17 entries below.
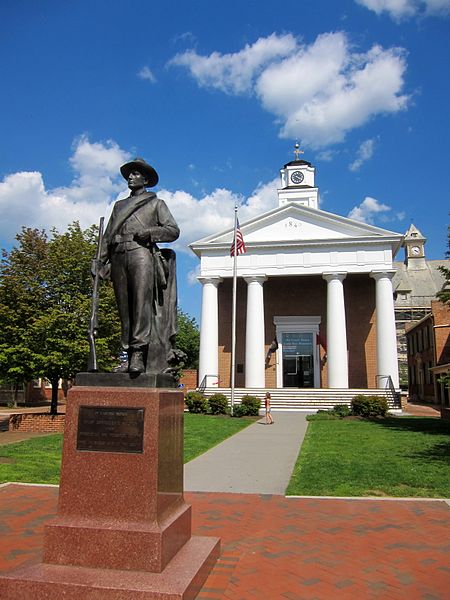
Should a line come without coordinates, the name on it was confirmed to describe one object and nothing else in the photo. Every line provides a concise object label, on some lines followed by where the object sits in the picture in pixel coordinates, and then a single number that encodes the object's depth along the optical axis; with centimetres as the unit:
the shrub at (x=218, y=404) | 2602
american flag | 2789
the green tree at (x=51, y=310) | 1791
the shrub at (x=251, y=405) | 2550
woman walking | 2167
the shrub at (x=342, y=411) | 2469
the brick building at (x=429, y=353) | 3962
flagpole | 2674
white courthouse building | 3225
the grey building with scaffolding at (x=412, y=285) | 7012
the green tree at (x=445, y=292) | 1547
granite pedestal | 390
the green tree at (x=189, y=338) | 5366
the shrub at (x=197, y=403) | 2658
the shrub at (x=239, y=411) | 2531
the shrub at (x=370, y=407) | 2495
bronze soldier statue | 520
